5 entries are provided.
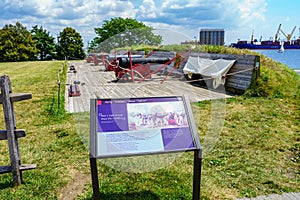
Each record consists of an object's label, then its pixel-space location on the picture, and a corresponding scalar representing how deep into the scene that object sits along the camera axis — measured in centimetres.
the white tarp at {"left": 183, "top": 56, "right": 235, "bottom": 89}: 535
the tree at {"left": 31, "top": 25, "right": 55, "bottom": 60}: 4338
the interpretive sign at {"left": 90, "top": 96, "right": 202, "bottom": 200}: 238
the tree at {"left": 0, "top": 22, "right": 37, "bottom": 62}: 3728
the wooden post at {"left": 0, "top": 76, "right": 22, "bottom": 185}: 307
